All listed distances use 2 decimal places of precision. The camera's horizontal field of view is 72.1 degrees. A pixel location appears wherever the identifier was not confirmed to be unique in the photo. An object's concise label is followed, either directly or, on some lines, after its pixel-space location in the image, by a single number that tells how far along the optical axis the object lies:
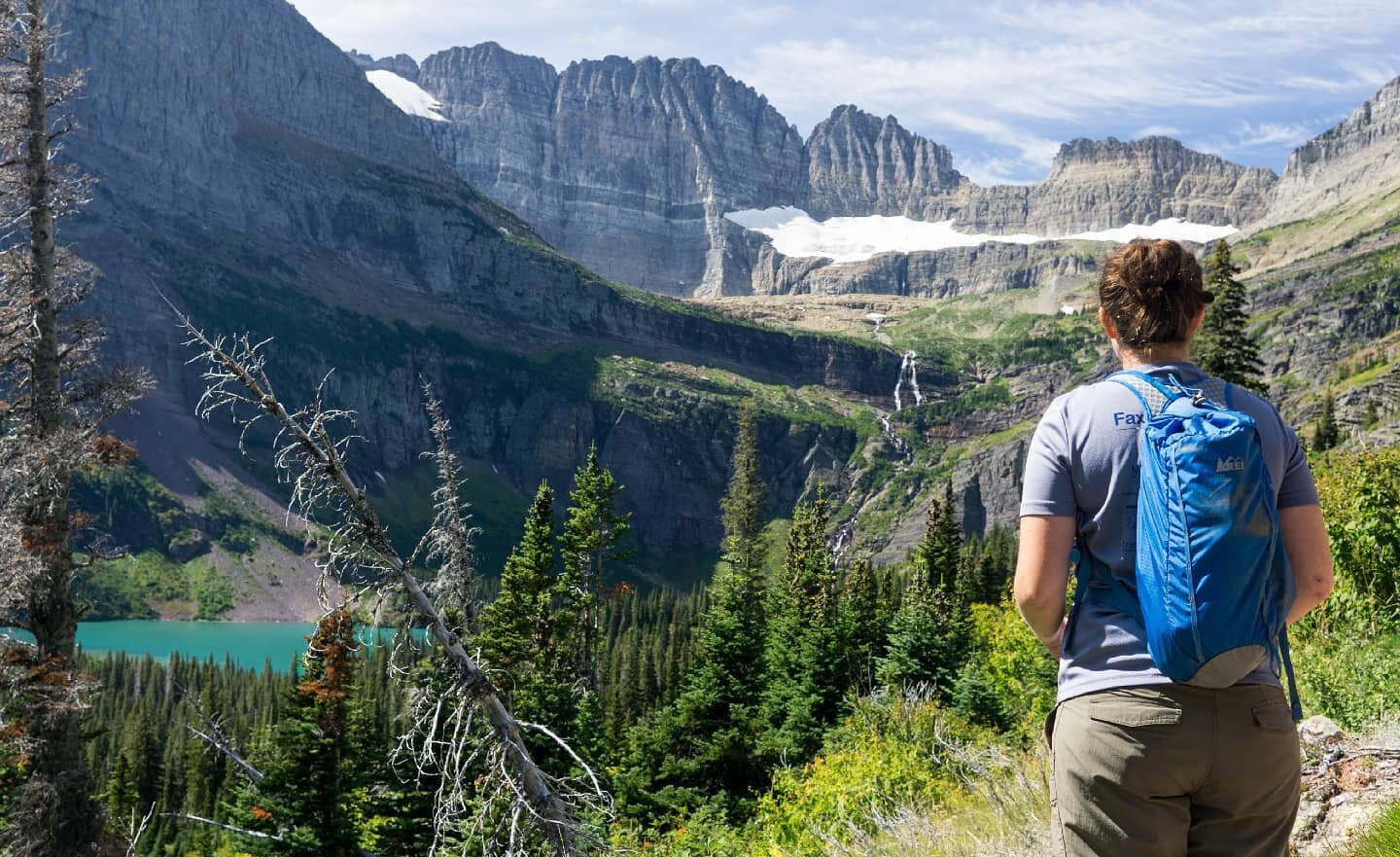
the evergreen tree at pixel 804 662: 27.41
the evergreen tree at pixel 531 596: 30.41
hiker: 3.53
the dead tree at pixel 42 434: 14.66
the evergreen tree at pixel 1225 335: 34.22
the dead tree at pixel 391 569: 7.45
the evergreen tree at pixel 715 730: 26.86
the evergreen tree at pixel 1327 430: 101.06
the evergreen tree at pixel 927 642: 26.47
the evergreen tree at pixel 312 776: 25.36
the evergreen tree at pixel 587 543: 39.34
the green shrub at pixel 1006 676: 20.84
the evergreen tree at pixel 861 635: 33.06
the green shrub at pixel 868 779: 10.84
